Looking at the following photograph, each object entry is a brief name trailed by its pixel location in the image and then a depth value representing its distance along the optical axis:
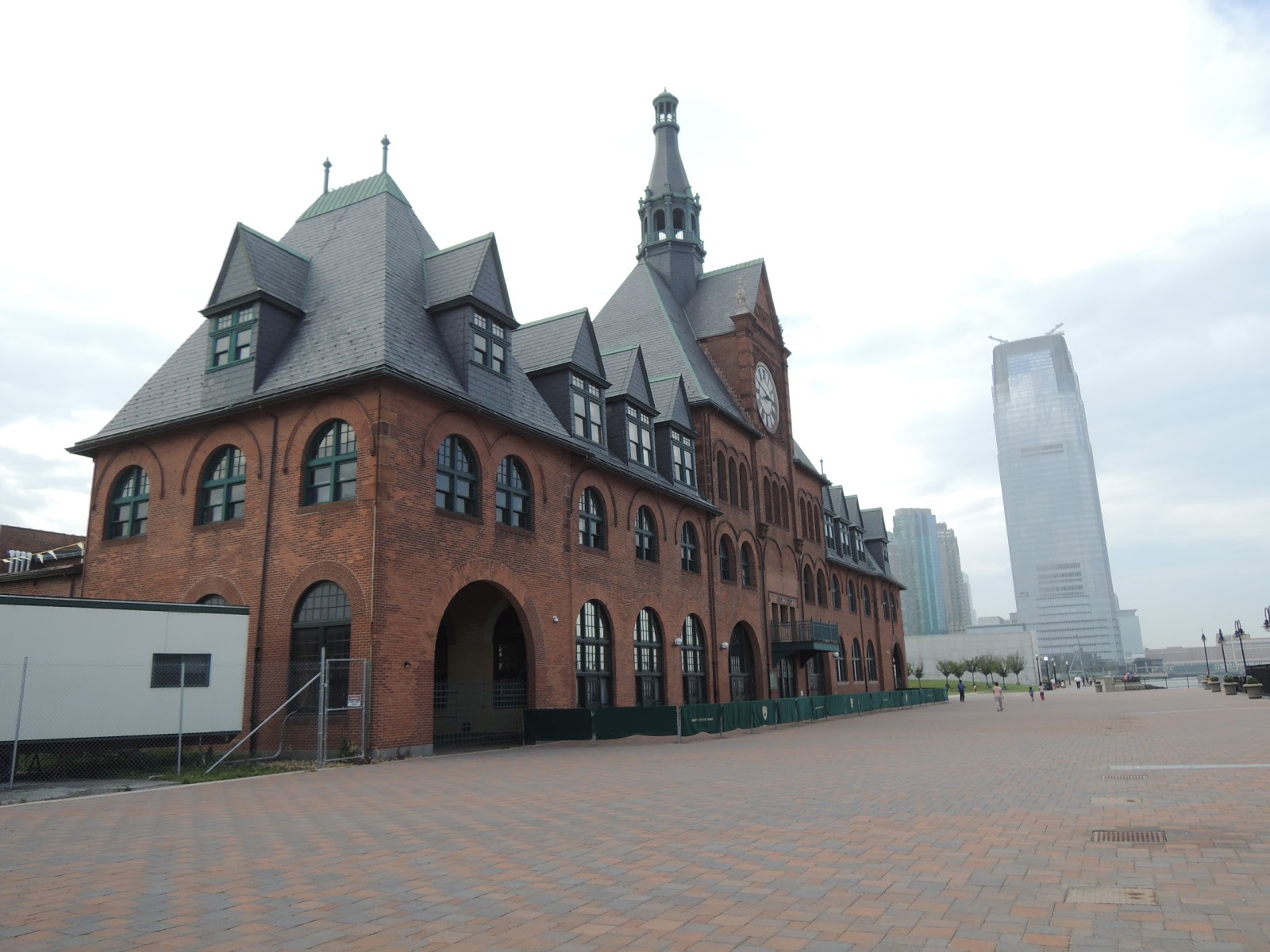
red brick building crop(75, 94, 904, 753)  20.97
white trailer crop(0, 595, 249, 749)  16.05
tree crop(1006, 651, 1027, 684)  118.75
